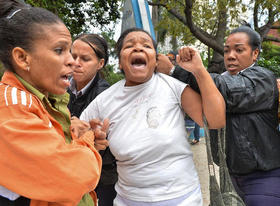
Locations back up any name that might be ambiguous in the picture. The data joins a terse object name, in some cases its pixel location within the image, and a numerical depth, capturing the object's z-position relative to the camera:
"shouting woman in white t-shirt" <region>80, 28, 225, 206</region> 1.45
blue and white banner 2.72
